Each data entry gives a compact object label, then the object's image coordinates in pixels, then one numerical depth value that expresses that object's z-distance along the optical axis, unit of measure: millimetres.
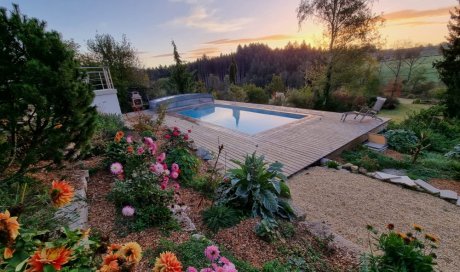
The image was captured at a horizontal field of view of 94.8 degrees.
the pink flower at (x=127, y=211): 2081
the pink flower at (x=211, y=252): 1258
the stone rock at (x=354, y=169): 4772
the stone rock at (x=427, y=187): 3914
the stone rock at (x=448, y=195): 3714
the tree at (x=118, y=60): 11445
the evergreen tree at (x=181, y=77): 14273
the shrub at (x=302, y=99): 12273
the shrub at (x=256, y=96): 14953
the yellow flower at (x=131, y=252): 905
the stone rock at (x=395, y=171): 4711
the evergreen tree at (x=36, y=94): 2094
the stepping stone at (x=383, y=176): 4348
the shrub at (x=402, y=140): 6105
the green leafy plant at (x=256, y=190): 2740
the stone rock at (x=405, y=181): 4081
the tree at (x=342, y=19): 10680
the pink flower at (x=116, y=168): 2293
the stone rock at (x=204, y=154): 4711
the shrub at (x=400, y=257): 1706
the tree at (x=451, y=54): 10344
